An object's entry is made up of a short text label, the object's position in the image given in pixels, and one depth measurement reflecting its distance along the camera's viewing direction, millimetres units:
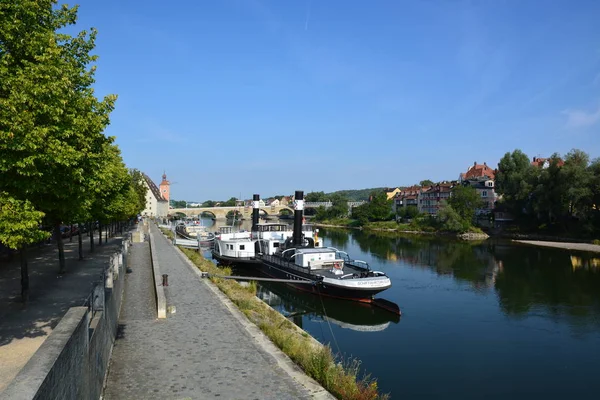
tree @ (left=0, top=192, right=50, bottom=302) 9305
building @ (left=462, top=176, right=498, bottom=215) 95844
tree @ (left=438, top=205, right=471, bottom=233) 78062
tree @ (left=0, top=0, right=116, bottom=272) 9094
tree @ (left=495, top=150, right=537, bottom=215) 72062
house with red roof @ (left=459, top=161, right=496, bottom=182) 111069
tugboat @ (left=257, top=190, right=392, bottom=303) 25281
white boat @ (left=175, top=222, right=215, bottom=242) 61875
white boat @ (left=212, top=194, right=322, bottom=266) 38438
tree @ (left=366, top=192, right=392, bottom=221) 111188
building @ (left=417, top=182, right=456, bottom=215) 104000
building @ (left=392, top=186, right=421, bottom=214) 119206
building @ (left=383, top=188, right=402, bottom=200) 156012
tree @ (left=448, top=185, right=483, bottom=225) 83188
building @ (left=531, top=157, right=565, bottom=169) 91800
